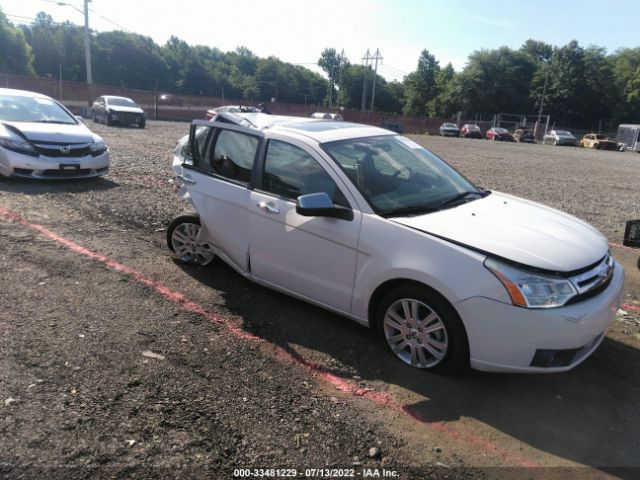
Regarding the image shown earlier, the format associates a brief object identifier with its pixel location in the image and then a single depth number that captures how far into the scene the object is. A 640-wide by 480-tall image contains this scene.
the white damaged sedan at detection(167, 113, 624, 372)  3.10
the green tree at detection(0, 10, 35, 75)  68.75
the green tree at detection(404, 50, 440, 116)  91.06
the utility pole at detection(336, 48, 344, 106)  101.10
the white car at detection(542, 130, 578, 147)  48.03
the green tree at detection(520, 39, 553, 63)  97.69
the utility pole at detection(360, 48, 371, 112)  77.00
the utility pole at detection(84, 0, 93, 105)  39.31
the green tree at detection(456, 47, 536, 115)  79.44
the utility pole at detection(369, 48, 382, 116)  76.06
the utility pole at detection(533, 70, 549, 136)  74.88
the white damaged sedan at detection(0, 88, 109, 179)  8.51
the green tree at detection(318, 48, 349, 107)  116.33
